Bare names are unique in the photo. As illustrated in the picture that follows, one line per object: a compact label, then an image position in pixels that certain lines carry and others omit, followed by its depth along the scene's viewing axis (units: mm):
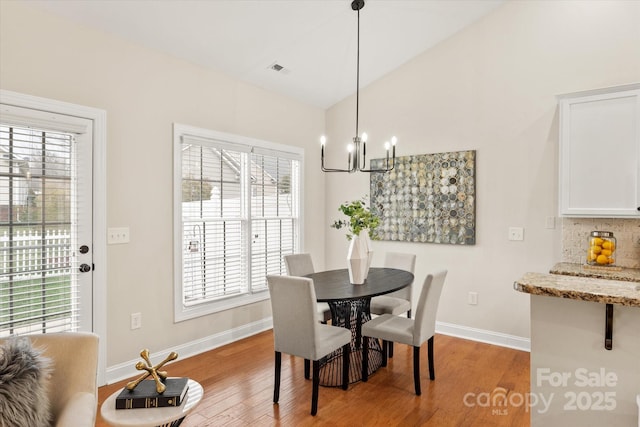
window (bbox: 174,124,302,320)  3523
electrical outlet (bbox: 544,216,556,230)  3583
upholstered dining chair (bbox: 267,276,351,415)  2523
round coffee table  1546
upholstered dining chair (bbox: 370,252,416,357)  3568
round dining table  2836
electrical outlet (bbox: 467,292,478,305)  4012
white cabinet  3000
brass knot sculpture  1686
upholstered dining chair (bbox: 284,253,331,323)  3771
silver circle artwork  4012
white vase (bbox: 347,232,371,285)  3115
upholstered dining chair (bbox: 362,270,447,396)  2777
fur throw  1386
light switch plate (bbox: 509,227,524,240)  3740
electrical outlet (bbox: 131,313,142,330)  3133
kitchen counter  1524
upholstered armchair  1608
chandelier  3005
